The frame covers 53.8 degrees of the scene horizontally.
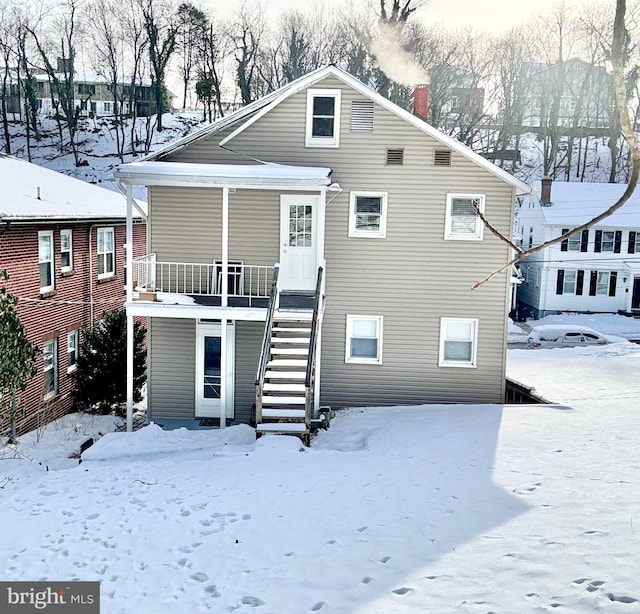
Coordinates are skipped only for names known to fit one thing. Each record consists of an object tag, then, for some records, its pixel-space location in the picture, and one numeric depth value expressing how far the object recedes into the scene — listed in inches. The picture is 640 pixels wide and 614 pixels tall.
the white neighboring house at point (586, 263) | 1429.6
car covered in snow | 1171.9
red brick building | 651.5
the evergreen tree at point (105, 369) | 703.7
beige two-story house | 611.5
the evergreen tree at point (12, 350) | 526.9
